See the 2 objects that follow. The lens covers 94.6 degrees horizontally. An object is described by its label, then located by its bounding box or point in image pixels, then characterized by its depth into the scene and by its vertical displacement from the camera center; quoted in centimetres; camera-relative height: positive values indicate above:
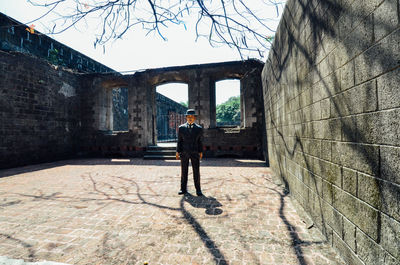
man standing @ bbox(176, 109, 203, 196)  383 -31
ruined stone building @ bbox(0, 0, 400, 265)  119 +12
